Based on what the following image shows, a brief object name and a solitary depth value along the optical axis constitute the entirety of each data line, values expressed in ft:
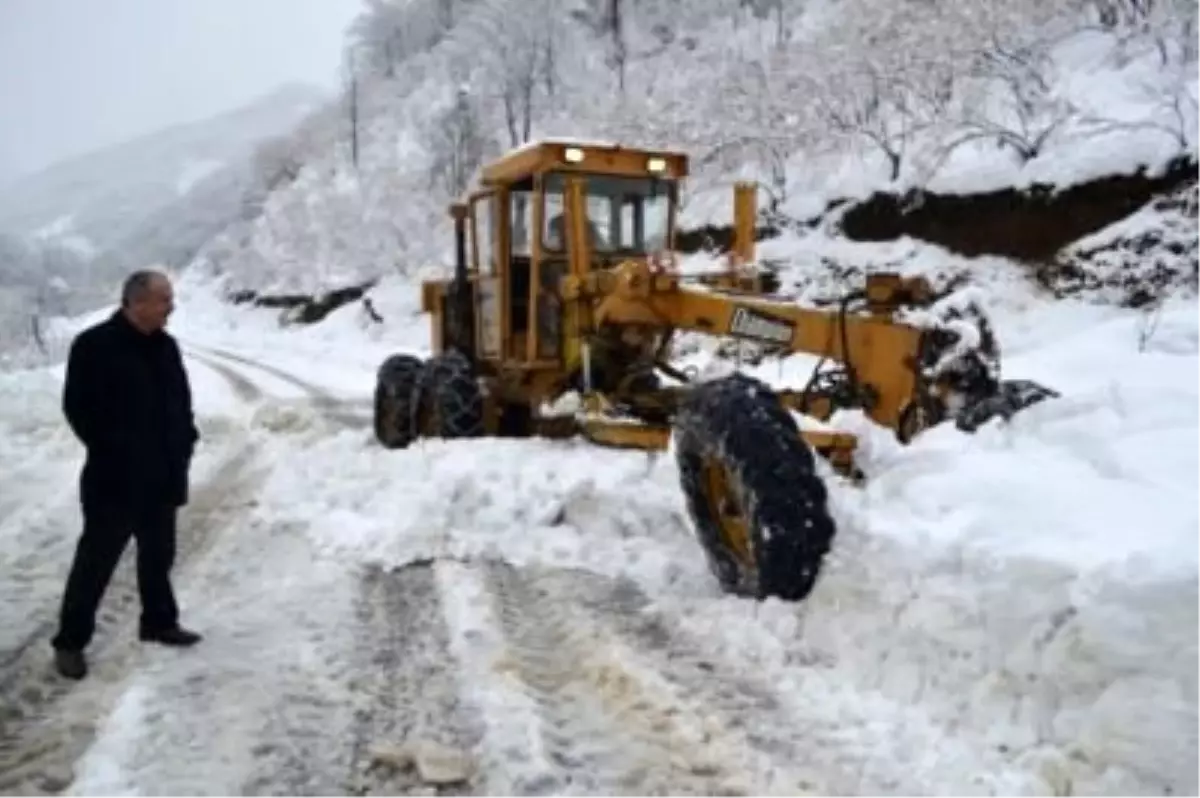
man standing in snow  13.88
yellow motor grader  15.17
